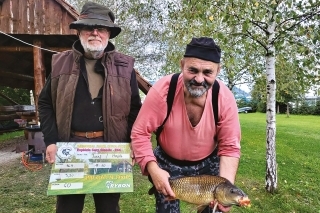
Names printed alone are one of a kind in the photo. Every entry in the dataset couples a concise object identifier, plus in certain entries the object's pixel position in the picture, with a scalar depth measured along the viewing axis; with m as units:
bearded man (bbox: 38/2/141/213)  2.66
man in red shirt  2.24
